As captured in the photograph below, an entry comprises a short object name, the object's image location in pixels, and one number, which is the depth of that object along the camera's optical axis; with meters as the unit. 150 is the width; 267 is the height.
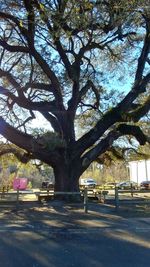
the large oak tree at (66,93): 10.59
